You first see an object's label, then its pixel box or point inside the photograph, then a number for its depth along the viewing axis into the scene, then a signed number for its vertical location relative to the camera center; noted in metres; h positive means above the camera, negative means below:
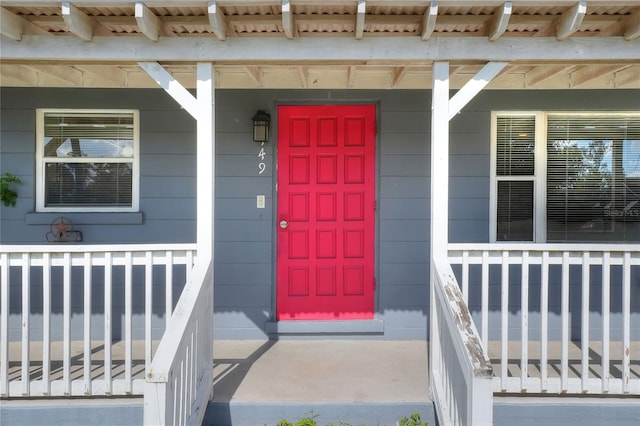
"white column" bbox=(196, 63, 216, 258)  3.02 +0.37
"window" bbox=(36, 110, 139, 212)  4.30 +0.49
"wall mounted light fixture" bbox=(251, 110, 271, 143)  4.21 +0.79
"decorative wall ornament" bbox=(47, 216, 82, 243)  4.15 -0.16
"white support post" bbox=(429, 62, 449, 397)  3.03 +0.32
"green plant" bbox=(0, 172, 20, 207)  4.12 +0.20
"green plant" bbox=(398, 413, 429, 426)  2.91 -1.27
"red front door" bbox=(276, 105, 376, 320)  4.32 +0.01
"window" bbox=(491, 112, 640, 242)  4.32 +0.39
